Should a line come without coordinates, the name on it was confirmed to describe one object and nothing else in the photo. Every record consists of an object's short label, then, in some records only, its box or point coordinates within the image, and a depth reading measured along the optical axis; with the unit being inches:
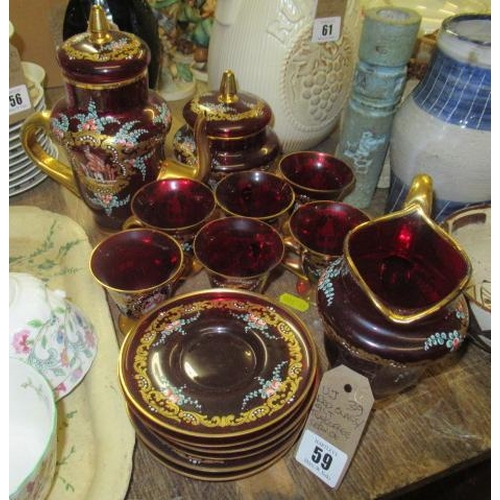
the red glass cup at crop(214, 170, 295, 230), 30.4
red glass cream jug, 19.2
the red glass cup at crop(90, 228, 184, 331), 24.9
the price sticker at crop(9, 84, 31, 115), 32.5
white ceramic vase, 32.2
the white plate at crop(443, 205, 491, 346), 29.2
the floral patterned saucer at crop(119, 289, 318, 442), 19.2
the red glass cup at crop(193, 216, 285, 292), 26.8
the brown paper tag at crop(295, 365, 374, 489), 18.3
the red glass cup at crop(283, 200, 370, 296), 28.3
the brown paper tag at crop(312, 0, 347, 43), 31.6
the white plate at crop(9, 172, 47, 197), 35.1
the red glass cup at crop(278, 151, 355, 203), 32.4
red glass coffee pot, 26.3
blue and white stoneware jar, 27.3
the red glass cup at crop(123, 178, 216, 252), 28.9
